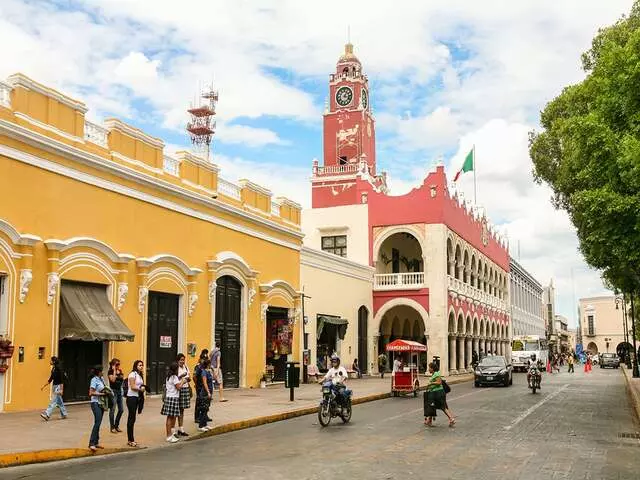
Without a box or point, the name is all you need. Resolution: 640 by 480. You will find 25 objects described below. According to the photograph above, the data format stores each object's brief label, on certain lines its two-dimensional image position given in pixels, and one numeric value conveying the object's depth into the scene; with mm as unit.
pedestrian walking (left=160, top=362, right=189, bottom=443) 13680
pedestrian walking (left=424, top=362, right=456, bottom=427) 16812
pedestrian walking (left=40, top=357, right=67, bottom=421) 15977
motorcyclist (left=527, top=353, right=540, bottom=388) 29188
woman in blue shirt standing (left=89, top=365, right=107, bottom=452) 12406
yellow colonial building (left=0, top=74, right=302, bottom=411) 17953
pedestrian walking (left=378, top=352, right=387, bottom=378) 41288
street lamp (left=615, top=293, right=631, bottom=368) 66488
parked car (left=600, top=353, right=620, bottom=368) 72750
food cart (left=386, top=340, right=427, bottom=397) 27062
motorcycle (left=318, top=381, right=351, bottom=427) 16938
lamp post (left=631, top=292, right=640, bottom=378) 42156
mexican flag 49219
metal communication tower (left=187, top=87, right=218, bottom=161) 76875
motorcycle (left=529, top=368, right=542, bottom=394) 28859
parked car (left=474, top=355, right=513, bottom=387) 33969
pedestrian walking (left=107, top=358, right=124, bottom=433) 14664
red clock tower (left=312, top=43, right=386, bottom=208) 49469
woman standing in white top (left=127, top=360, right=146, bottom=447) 13258
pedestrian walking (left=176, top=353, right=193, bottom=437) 14016
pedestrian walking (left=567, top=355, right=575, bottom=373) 53700
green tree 16641
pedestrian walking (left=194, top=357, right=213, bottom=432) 15125
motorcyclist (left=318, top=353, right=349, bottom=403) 17094
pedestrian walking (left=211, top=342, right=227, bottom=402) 22844
